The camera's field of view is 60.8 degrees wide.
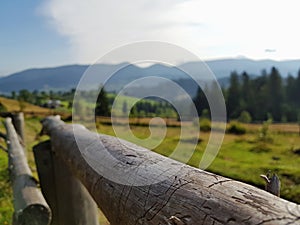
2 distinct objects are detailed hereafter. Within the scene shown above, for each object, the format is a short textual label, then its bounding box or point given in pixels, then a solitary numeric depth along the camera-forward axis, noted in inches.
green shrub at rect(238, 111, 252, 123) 851.2
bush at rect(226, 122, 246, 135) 711.6
